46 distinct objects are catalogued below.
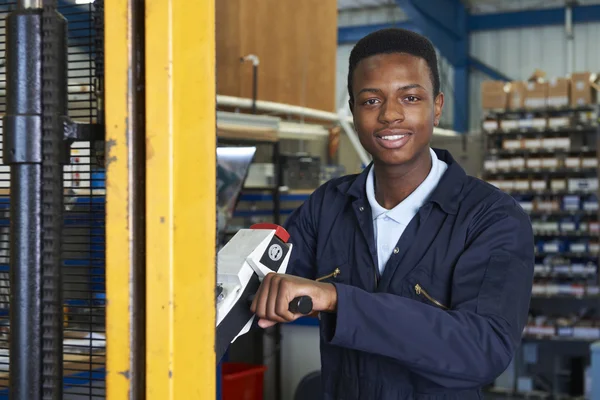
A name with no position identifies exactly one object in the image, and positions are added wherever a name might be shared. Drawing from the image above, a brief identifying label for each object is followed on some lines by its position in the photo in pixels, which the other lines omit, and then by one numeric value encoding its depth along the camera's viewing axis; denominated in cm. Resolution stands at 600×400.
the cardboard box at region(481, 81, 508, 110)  776
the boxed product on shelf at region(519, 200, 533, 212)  753
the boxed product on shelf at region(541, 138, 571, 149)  740
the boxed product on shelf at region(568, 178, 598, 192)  725
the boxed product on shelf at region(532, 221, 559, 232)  745
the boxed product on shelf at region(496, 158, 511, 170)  764
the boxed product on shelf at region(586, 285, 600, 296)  721
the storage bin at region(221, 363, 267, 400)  436
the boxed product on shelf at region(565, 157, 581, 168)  732
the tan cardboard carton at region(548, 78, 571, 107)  747
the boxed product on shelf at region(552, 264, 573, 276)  732
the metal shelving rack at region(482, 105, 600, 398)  715
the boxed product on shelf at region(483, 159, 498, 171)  768
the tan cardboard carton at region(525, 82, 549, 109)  757
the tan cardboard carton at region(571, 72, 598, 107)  741
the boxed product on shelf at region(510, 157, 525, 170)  760
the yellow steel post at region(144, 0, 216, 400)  97
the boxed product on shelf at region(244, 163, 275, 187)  507
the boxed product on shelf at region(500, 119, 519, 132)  763
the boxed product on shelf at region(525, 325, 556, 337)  709
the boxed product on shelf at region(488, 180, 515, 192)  761
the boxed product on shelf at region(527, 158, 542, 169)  754
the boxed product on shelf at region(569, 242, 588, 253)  734
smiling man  129
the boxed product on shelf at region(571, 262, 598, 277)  726
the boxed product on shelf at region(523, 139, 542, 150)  752
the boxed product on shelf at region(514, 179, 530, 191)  755
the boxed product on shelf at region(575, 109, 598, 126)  734
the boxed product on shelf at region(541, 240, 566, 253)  741
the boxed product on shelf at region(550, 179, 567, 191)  740
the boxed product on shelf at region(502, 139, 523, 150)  760
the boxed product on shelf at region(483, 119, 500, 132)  770
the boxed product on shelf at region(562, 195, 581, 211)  735
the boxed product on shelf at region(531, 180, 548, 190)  748
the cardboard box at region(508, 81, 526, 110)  770
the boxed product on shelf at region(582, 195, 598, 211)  727
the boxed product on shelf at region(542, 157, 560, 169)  745
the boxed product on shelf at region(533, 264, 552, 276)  742
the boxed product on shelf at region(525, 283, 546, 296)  733
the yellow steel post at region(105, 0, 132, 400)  97
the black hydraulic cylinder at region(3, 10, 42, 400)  99
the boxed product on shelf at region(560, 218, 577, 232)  740
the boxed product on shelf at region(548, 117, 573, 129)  743
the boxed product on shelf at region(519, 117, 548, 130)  752
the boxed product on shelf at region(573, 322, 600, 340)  698
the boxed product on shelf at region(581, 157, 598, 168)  723
